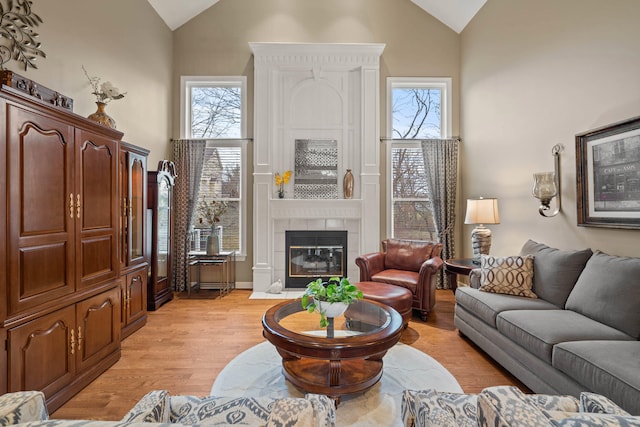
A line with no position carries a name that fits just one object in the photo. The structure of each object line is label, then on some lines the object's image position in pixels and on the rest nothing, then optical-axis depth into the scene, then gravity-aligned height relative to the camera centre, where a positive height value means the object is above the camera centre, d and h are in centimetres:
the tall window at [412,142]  507 +118
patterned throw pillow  277 -57
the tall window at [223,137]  503 +128
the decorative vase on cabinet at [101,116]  298 +97
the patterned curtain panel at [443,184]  492 +48
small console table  454 -85
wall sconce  305 +28
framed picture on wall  234 +31
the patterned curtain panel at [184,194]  478 +34
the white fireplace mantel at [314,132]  484 +132
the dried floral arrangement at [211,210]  475 +8
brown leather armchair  352 -67
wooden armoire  175 -22
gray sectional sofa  163 -77
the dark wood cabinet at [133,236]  317 -22
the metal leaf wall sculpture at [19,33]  235 +146
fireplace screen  496 -65
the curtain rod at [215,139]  494 +123
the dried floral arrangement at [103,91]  303 +125
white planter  220 -67
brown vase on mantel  486 +46
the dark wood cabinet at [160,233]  393 -24
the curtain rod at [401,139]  504 +123
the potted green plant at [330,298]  220 -60
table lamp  371 -6
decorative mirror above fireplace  494 +73
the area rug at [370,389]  193 -125
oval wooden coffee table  194 -87
